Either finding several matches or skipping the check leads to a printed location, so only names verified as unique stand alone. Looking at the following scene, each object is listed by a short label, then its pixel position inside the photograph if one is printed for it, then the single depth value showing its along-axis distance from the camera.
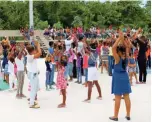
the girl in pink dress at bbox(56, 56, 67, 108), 8.71
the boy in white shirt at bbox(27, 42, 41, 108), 8.62
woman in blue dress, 7.34
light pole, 29.42
